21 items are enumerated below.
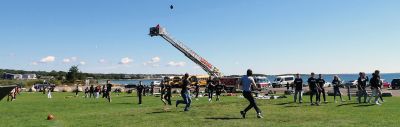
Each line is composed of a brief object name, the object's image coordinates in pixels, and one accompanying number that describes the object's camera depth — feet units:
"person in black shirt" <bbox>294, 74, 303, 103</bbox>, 81.30
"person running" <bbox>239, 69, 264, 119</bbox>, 51.43
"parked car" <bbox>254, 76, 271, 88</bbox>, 194.72
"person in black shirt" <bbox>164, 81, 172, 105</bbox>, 80.41
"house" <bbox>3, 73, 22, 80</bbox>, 483.10
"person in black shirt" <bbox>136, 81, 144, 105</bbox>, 90.00
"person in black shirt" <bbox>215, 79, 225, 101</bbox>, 99.45
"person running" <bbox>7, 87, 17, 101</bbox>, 110.63
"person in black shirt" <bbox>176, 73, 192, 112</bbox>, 64.13
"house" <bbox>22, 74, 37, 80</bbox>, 581.45
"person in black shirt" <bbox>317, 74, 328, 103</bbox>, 77.54
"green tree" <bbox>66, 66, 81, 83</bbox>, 340.43
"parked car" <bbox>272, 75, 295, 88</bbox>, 244.63
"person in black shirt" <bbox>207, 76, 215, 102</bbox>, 97.48
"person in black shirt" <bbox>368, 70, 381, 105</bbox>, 71.87
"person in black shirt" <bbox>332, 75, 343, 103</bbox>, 82.23
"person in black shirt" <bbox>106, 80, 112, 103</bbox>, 103.39
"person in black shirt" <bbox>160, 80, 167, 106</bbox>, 83.81
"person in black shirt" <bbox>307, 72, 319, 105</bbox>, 77.00
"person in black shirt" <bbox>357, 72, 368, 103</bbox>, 77.15
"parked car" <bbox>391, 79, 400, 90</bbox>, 190.80
